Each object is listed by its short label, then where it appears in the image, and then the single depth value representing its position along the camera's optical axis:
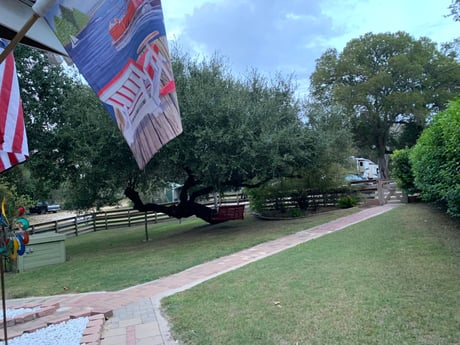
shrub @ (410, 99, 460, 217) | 5.90
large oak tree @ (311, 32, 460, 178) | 32.44
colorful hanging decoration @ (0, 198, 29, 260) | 3.17
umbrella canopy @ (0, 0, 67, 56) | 2.60
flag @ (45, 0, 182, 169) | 2.20
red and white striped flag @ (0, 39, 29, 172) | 3.32
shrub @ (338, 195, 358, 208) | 15.91
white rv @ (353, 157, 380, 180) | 44.45
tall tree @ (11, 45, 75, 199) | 11.55
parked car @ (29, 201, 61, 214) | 41.12
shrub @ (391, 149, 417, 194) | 14.08
